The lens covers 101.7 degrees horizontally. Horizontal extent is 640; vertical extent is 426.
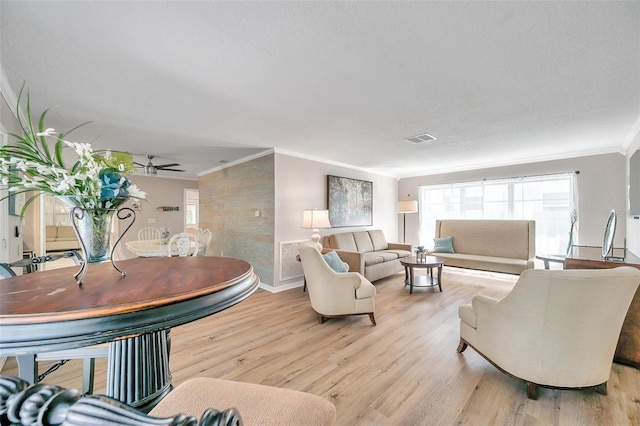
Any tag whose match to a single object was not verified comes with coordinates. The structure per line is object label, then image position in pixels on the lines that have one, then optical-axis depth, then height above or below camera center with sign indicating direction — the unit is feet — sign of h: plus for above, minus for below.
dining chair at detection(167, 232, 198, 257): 12.36 -1.47
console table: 6.61 -2.89
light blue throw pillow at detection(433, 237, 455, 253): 17.94 -2.31
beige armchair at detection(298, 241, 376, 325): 9.34 -2.81
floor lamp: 19.47 +0.44
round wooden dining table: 2.13 -0.86
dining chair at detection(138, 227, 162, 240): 20.95 -1.58
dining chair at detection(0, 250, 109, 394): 3.88 -2.23
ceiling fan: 14.84 +2.66
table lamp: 13.52 -0.36
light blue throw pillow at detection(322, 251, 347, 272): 10.55 -2.02
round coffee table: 13.21 -2.80
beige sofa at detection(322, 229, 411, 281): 13.71 -2.49
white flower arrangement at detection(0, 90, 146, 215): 2.98 +0.50
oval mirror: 8.04 -0.78
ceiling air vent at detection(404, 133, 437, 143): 11.96 +3.49
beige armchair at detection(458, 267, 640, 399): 4.97 -2.37
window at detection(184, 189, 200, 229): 24.20 +0.61
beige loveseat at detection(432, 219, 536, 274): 15.03 -2.14
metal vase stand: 3.20 -0.35
